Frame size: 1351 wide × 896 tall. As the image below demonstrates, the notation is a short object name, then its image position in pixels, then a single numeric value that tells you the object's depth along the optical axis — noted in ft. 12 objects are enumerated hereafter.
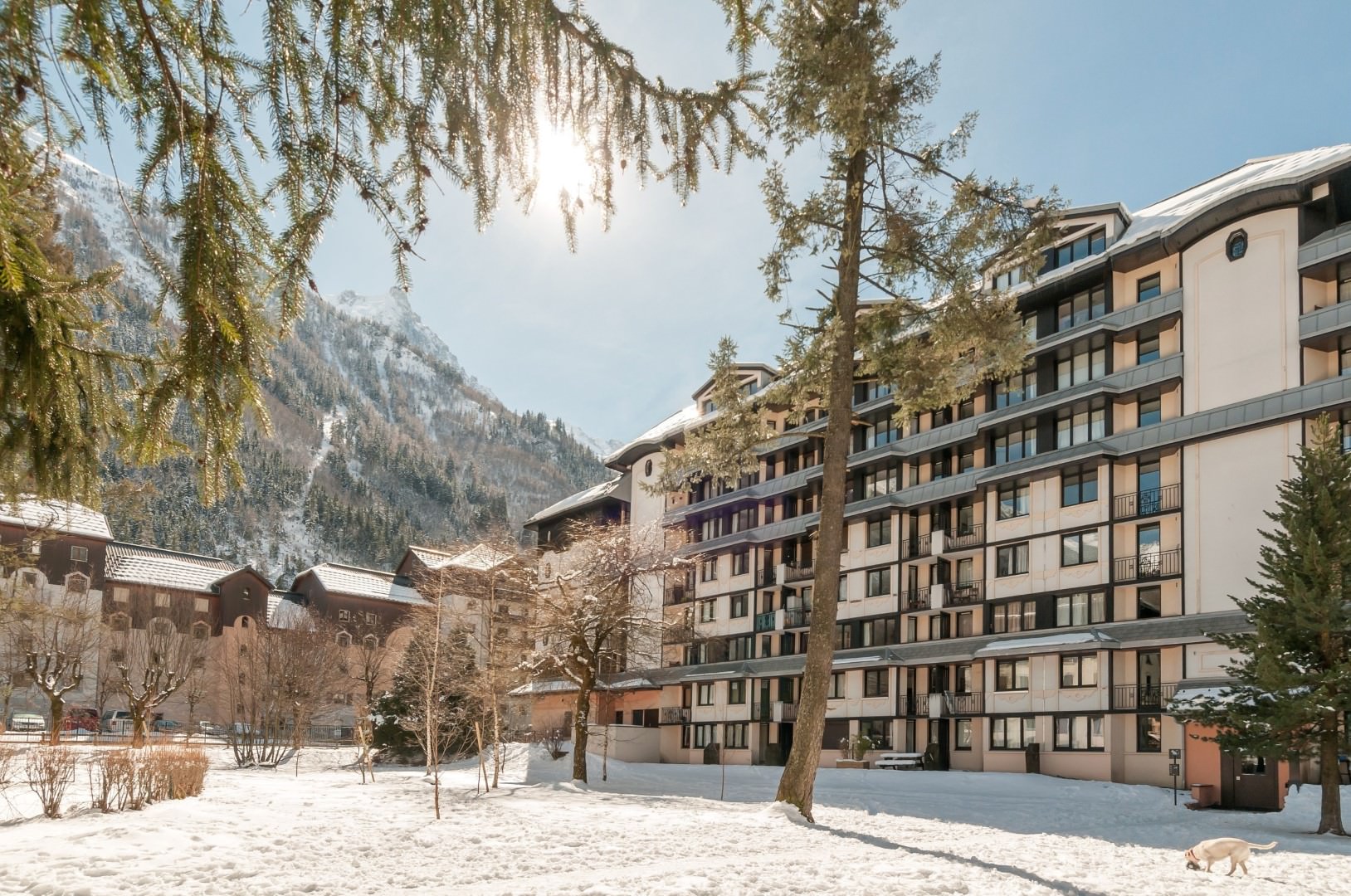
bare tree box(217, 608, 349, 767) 157.48
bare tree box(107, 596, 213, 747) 157.58
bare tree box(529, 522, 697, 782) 118.73
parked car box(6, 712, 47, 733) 198.18
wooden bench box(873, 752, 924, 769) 160.38
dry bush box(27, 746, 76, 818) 59.62
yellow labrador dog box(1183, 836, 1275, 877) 51.08
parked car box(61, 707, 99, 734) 206.96
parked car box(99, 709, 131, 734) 216.33
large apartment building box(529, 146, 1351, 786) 127.85
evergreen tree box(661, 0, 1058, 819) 65.05
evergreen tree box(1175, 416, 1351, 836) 90.07
